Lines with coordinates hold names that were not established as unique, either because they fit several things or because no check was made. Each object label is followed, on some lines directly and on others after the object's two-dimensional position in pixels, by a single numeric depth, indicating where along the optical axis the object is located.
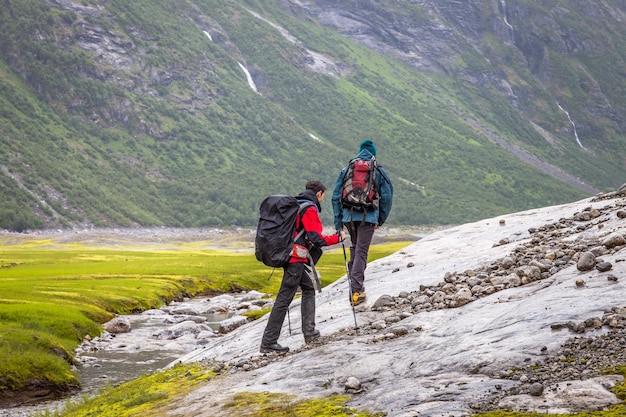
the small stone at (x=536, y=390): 10.24
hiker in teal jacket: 18.75
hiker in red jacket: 16.28
